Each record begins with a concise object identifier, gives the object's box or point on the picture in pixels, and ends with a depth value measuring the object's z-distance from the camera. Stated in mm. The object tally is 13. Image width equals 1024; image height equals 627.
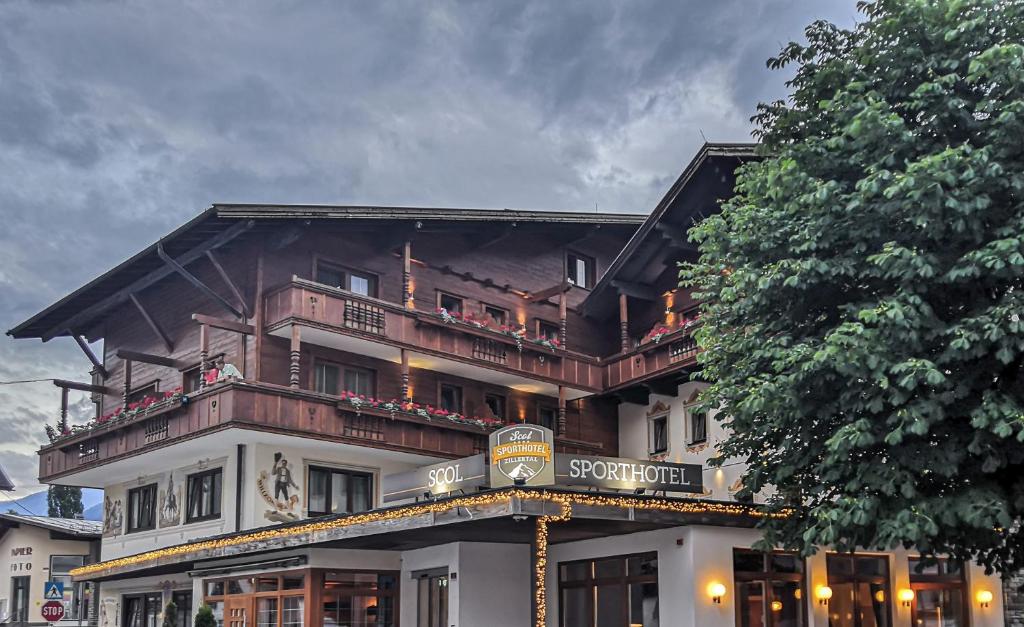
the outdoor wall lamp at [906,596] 24406
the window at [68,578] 42781
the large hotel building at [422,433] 21828
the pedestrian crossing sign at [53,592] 28953
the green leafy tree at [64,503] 64938
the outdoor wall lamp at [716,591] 21438
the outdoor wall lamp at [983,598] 25422
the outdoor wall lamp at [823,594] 22938
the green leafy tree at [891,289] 14938
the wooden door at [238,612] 26375
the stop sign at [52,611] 28150
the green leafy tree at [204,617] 26125
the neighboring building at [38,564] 42406
